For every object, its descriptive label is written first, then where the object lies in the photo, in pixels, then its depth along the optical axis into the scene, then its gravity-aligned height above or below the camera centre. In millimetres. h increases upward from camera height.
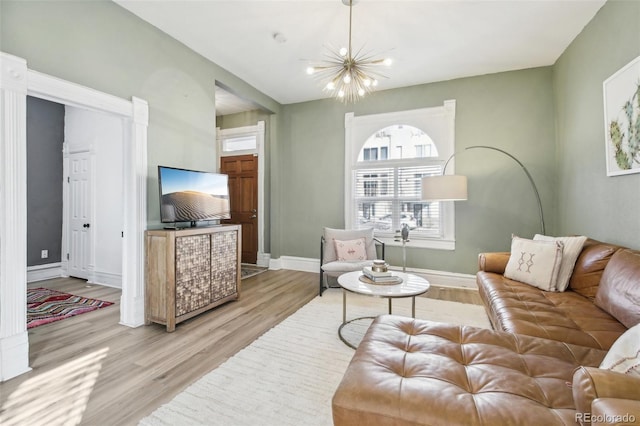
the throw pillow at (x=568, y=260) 2430 -415
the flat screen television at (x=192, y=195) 2881 +199
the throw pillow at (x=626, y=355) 989 -527
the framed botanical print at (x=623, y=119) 2186 +756
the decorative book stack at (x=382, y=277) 2545 -585
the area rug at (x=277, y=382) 1595 -1132
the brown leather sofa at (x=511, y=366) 956 -697
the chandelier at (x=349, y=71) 2568 +1912
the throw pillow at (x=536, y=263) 2459 -466
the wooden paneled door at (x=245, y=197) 5578 +315
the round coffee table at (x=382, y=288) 2277 -641
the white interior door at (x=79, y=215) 4477 -22
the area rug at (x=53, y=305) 2951 -1067
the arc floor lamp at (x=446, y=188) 3506 +294
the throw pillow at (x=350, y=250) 3966 -526
